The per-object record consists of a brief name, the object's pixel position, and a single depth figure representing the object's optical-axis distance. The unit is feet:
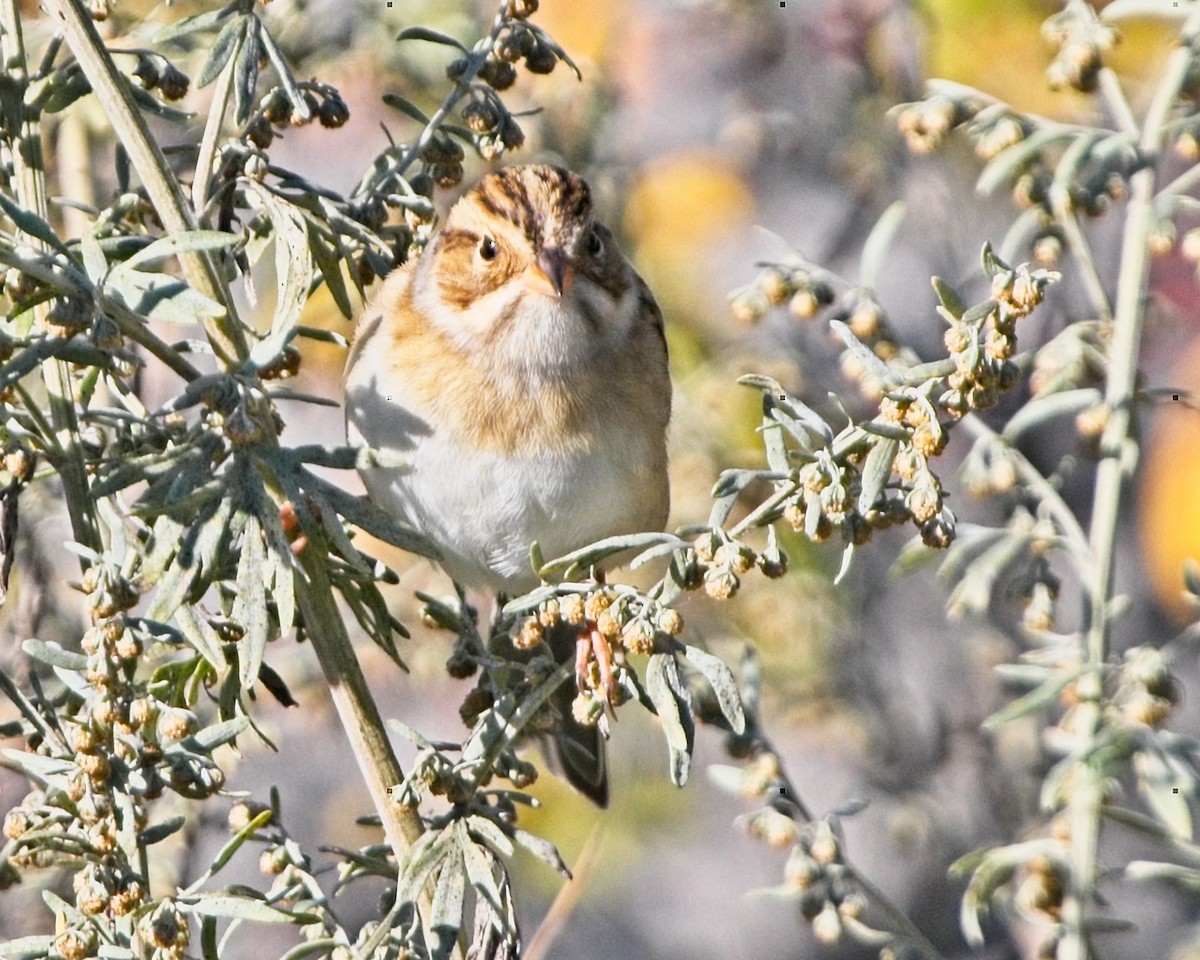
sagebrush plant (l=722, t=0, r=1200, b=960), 16.75
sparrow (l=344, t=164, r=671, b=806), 19.26
